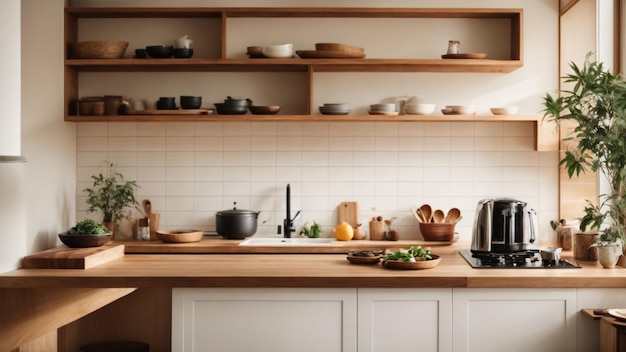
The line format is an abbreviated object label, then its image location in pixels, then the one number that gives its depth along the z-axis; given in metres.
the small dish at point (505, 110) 5.06
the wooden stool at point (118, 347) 4.98
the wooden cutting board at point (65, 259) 3.92
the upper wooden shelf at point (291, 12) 5.11
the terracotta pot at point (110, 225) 5.24
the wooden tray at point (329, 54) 5.02
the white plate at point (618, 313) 3.48
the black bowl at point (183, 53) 5.09
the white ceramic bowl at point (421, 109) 5.03
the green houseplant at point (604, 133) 3.87
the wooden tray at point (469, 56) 5.02
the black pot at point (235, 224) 5.11
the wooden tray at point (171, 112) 5.07
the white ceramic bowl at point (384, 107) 5.03
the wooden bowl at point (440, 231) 5.08
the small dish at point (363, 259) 4.09
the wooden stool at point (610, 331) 3.39
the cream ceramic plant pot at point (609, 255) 4.01
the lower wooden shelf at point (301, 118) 5.01
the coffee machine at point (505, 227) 4.25
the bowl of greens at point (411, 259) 3.87
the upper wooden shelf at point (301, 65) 5.04
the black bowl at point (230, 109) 5.07
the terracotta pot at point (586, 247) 4.27
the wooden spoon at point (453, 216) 5.25
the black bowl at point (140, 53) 5.14
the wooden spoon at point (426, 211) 5.29
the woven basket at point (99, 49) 5.07
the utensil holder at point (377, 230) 5.26
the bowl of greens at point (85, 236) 4.39
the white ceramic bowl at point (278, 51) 5.06
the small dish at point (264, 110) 5.06
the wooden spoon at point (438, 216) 5.28
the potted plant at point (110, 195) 5.25
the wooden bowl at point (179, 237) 4.99
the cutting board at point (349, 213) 5.36
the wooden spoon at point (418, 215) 5.26
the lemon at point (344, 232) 5.15
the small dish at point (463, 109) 5.05
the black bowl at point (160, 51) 5.07
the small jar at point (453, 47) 5.09
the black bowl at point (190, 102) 5.10
